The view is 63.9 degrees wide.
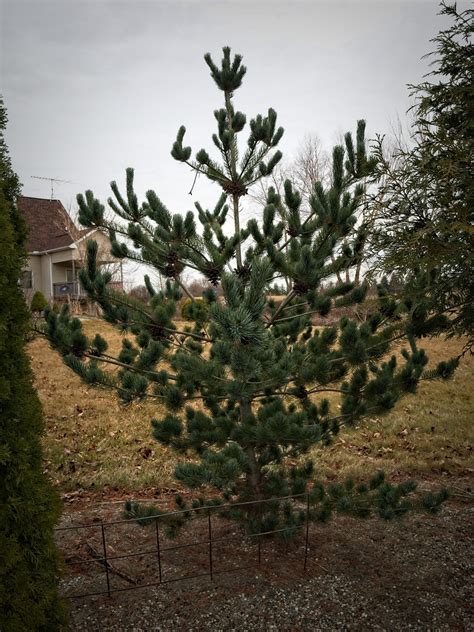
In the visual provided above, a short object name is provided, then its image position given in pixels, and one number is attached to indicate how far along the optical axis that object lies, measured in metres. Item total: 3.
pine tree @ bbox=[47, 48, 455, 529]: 3.13
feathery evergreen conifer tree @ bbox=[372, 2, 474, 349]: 3.34
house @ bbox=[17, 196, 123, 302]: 19.19
